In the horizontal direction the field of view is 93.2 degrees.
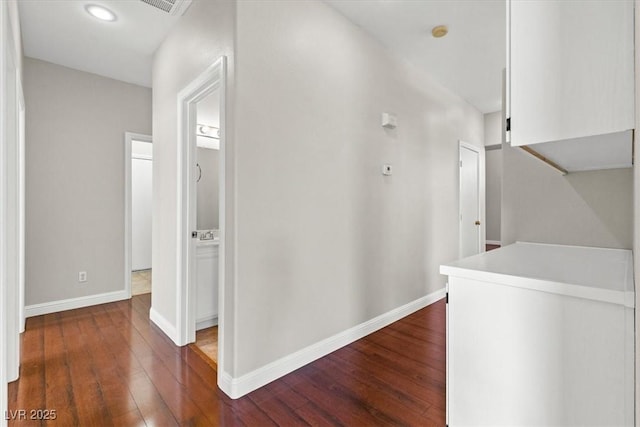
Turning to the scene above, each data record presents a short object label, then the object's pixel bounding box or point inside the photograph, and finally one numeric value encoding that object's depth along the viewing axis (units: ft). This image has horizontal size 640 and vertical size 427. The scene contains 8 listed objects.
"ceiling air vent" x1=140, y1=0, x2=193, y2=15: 7.74
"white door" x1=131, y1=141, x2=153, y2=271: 18.57
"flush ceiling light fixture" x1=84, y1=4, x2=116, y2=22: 8.08
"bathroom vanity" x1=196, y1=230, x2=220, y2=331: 9.30
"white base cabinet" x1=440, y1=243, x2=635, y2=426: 2.83
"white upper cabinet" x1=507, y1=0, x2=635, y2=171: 2.76
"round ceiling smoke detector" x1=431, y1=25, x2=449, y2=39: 8.90
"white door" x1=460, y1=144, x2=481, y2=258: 14.44
